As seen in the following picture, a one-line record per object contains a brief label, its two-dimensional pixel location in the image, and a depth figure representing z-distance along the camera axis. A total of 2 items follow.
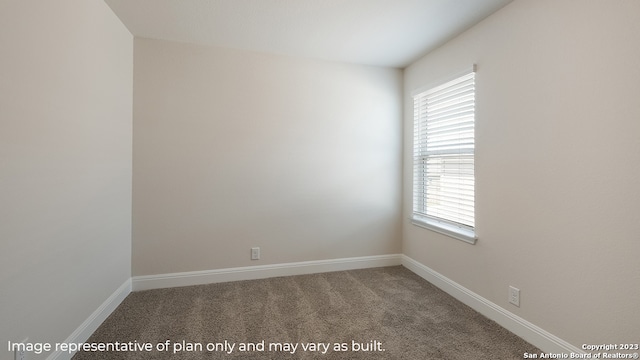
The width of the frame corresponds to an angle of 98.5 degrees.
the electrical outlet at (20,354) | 1.30
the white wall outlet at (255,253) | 2.97
